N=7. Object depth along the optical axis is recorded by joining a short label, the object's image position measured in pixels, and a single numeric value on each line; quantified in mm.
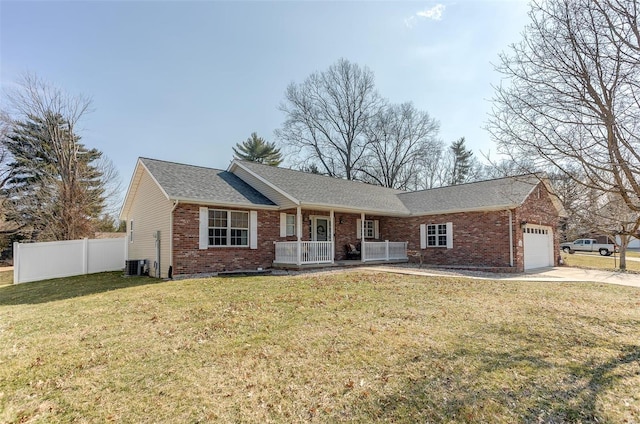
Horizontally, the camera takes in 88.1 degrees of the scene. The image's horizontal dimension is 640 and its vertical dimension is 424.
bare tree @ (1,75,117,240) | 20828
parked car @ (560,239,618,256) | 32338
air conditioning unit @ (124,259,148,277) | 13523
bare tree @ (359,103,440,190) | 35344
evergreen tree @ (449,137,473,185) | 40281
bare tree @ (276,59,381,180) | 34500
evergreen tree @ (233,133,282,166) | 38938
